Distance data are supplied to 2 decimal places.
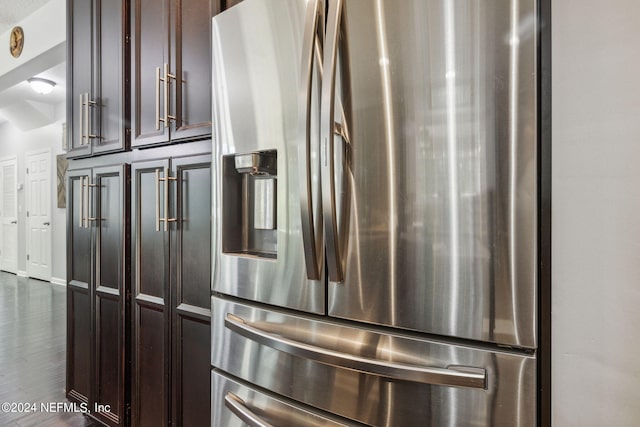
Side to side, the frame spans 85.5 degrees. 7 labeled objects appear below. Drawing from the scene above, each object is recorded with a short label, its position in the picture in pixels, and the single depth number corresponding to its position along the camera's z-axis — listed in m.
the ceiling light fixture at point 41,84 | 4.44
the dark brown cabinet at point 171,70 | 1.42
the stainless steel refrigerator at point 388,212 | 0.70
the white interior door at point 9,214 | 6.67
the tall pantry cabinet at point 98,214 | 1.77
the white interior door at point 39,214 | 5.89
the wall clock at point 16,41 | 3.40
